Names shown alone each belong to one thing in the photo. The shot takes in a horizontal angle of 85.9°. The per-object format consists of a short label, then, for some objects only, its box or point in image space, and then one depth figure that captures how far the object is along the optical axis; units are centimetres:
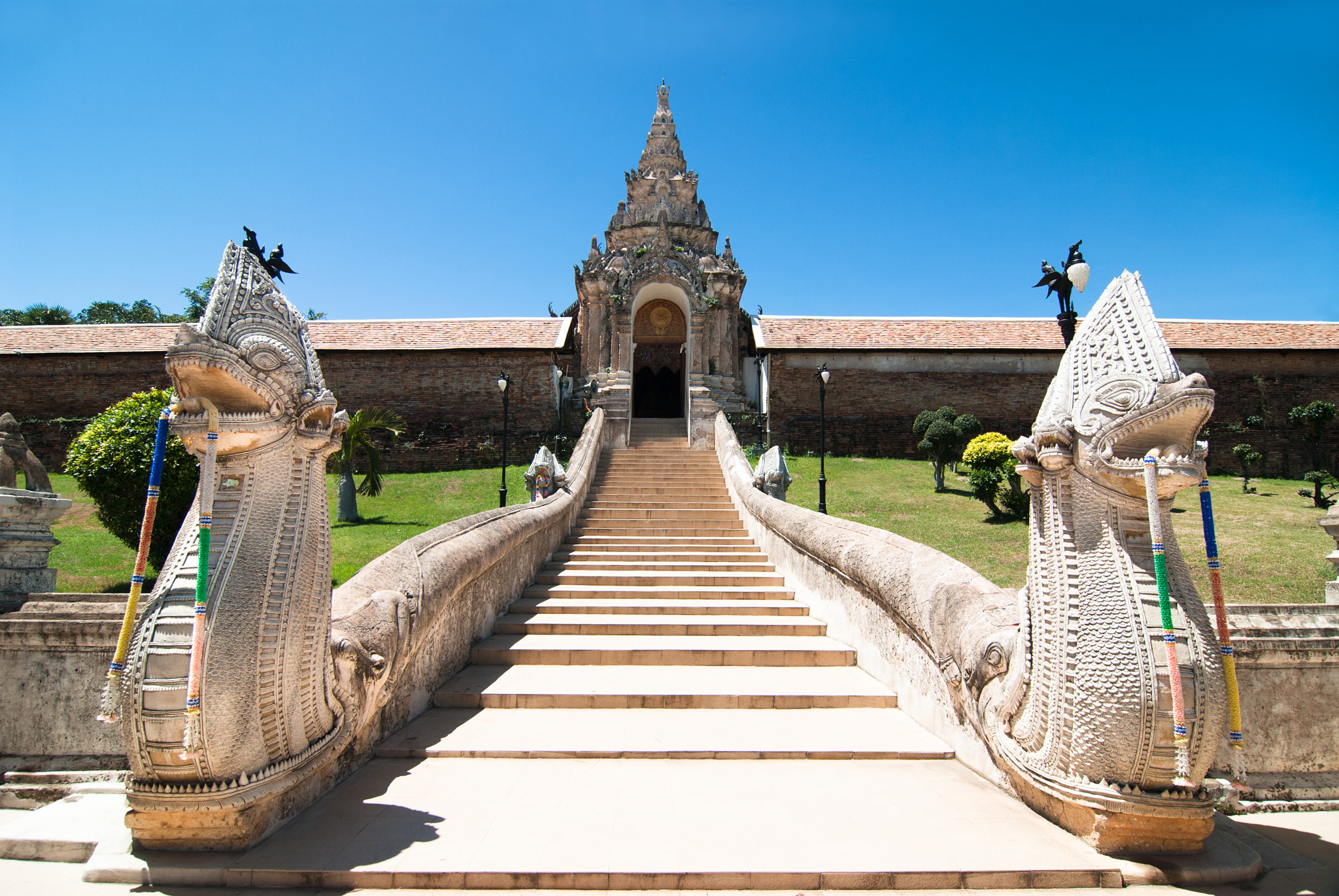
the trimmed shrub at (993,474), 1456
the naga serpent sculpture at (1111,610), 289
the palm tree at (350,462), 1440
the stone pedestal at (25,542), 557
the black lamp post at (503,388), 1298
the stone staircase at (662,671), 438
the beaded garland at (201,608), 276
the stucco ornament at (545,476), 1091
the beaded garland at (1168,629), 278
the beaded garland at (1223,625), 292
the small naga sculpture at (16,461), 717
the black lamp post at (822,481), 1295
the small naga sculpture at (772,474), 1091
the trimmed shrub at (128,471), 957
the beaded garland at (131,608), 291
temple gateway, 2031
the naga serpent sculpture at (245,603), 283
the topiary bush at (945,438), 1745
